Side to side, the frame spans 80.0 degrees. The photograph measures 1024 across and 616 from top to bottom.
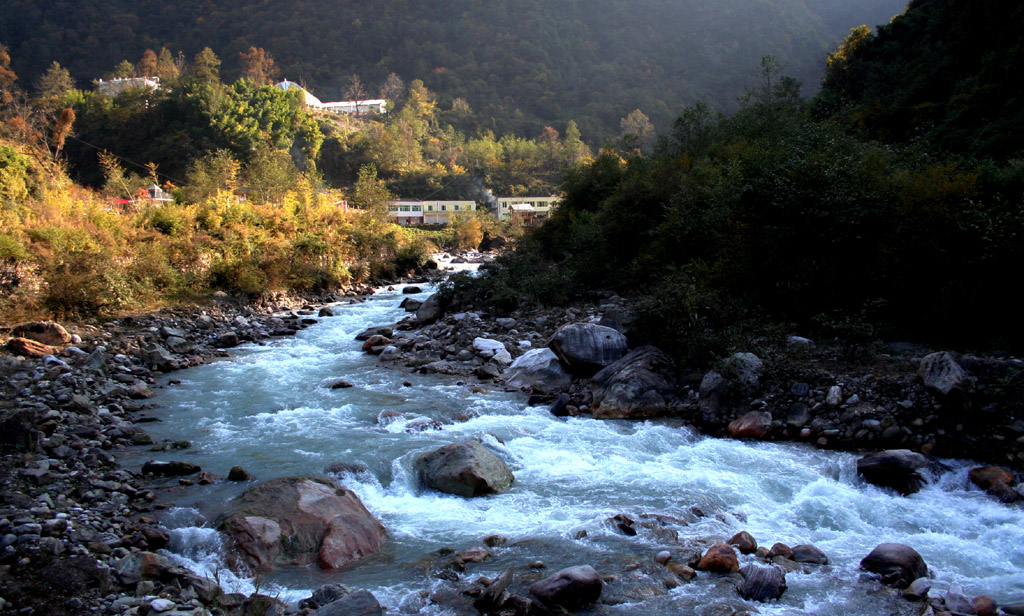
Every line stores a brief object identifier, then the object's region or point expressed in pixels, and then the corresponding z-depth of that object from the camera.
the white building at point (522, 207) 58.68
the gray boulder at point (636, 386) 9.51
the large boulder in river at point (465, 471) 6.94
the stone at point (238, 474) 7.14
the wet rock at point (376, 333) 15.72
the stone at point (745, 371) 8.94
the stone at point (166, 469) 7.29
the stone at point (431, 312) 17.09
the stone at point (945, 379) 7.40
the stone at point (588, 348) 10.83
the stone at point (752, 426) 8.36
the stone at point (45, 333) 12.05
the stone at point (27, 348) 11.18
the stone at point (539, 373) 10.86
